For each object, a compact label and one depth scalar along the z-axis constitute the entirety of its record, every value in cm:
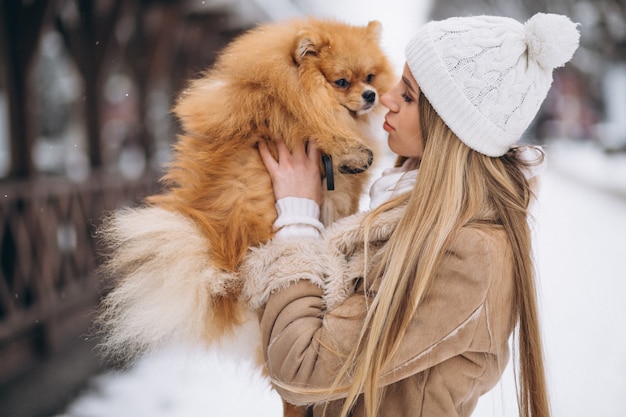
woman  141
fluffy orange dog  166
